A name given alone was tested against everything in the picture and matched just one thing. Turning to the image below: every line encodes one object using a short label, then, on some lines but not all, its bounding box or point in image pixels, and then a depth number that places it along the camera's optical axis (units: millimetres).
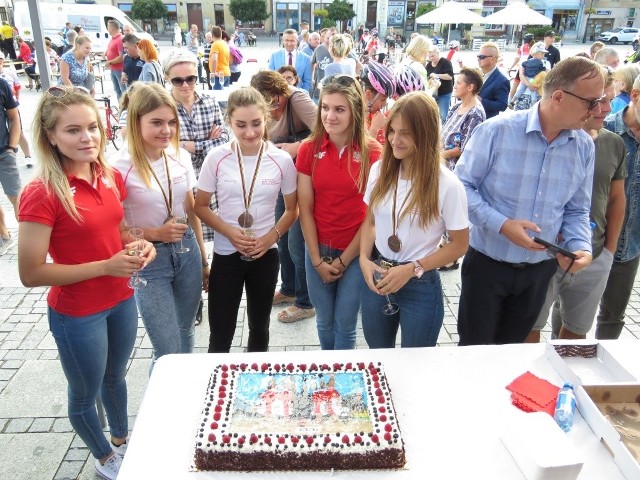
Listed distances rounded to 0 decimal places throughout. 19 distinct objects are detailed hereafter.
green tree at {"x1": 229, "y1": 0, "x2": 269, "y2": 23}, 47031
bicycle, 8844
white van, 20719
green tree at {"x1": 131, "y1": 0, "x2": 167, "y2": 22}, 42656
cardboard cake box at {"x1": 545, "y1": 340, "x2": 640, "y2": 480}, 1562
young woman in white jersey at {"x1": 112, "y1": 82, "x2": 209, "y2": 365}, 2475
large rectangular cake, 1521
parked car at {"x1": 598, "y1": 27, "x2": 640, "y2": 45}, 36062
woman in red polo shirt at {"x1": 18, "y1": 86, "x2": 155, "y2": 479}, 1937
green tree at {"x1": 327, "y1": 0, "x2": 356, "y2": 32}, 44531
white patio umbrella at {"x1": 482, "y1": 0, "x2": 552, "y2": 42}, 18344
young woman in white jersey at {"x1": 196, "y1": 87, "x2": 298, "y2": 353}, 2691
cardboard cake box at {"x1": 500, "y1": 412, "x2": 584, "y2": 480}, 1447
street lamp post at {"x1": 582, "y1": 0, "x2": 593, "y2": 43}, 47491
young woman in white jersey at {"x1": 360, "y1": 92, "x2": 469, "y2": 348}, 2221
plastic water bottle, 1688
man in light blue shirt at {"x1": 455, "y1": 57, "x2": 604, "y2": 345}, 2312
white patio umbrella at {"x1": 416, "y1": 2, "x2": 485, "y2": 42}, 17562
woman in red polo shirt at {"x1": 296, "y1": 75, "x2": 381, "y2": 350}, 2695
